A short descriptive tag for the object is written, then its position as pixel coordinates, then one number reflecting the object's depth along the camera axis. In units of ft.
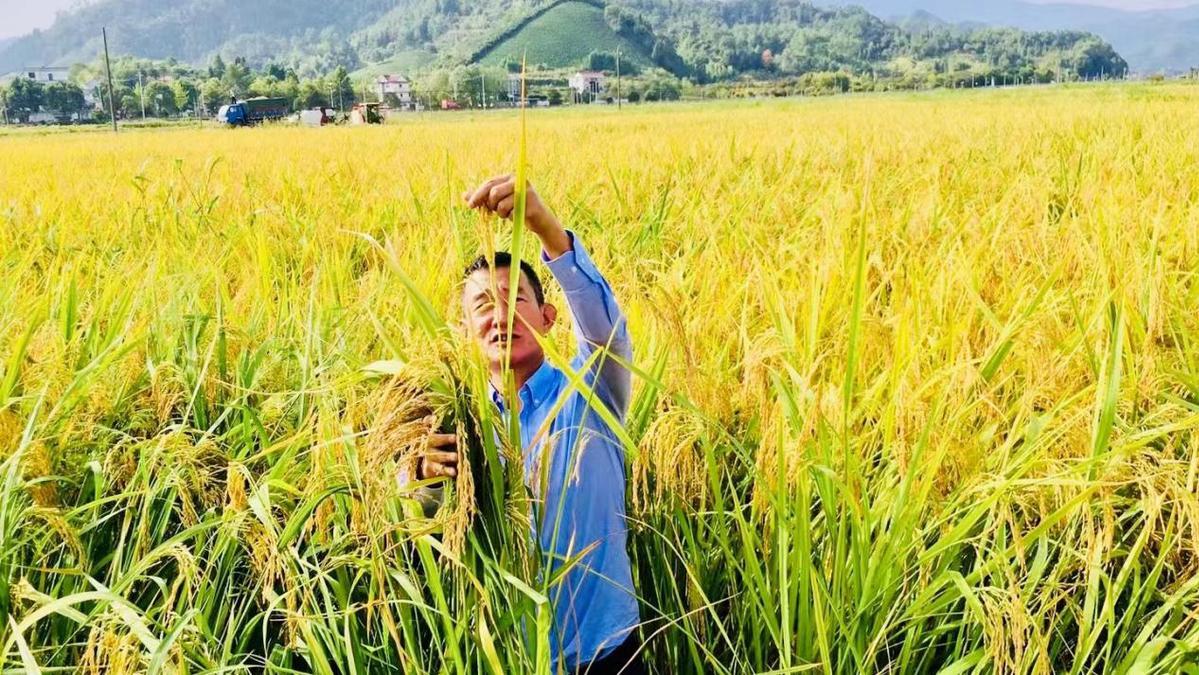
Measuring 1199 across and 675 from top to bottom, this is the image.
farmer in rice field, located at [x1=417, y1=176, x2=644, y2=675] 3.89
